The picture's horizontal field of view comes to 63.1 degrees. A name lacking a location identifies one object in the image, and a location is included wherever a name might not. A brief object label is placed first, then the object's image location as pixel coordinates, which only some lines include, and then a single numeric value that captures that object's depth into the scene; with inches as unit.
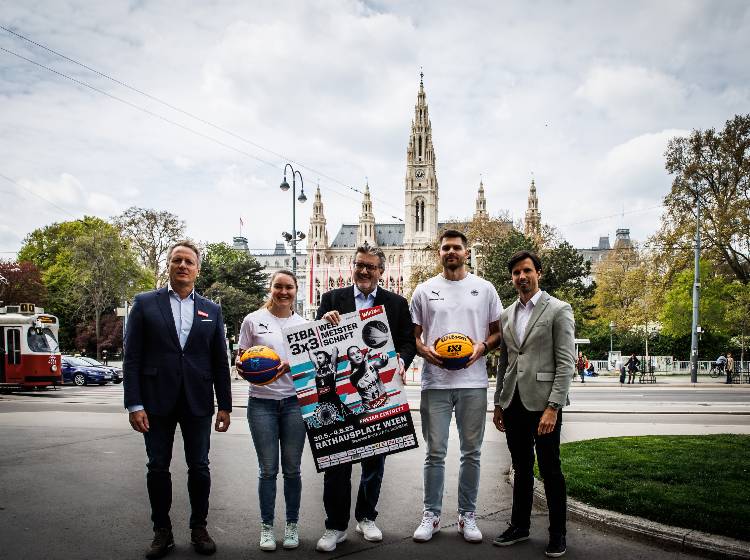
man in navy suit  187.3
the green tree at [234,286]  2249.0
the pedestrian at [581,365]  1381.2
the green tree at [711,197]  1348.4
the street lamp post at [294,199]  1106.1
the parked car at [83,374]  1172.5
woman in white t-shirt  193.6
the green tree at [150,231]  2112.5
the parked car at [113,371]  1210.2
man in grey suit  190.1
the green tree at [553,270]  1616.6
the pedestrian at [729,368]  1241.4
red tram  876.6
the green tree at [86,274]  1948.8
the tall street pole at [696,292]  1300.4
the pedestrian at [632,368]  1328.7
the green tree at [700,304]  1528.1
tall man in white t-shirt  201.2
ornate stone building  5334.6
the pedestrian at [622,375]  1287.0
